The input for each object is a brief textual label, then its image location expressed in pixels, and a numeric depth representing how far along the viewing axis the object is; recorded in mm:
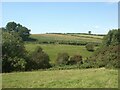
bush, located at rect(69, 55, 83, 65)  42272
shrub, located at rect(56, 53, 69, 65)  41980
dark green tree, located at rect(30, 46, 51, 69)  31367
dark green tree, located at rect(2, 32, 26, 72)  26901
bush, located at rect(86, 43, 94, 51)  51995
